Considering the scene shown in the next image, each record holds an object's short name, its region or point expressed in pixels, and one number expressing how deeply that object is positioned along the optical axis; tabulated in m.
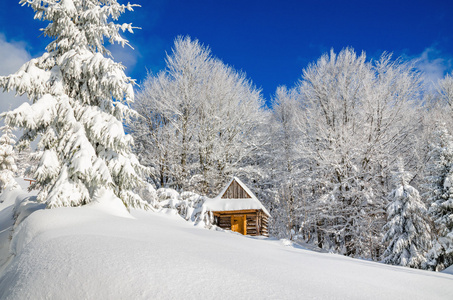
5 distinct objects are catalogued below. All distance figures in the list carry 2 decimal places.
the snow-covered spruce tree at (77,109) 6.77
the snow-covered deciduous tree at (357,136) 15.38
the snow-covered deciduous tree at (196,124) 20.62
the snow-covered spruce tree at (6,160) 26.56
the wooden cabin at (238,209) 15.38
